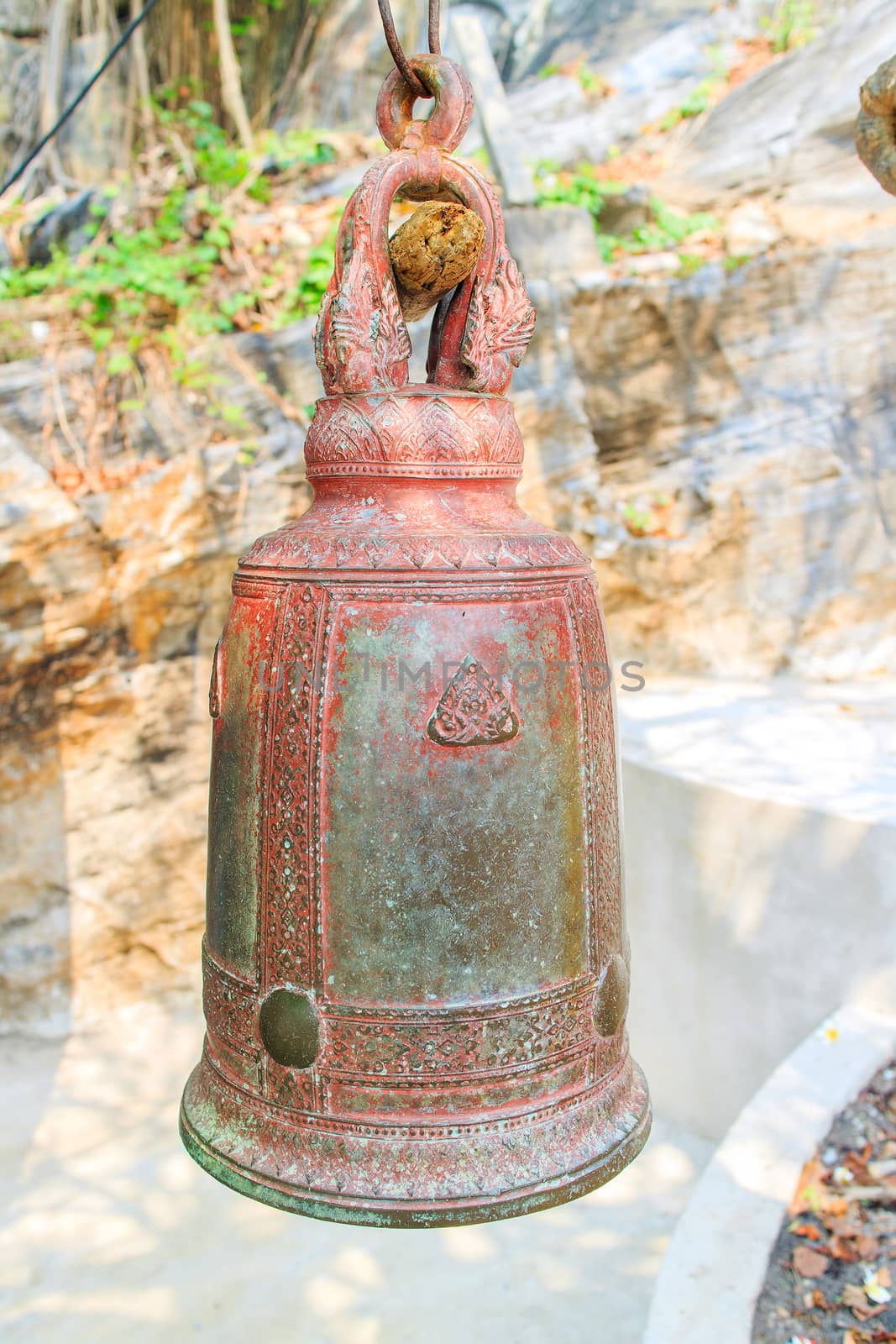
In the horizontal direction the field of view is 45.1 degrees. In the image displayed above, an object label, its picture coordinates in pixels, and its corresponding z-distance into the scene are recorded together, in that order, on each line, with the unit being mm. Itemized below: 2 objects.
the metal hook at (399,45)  1435
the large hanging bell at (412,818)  1388
